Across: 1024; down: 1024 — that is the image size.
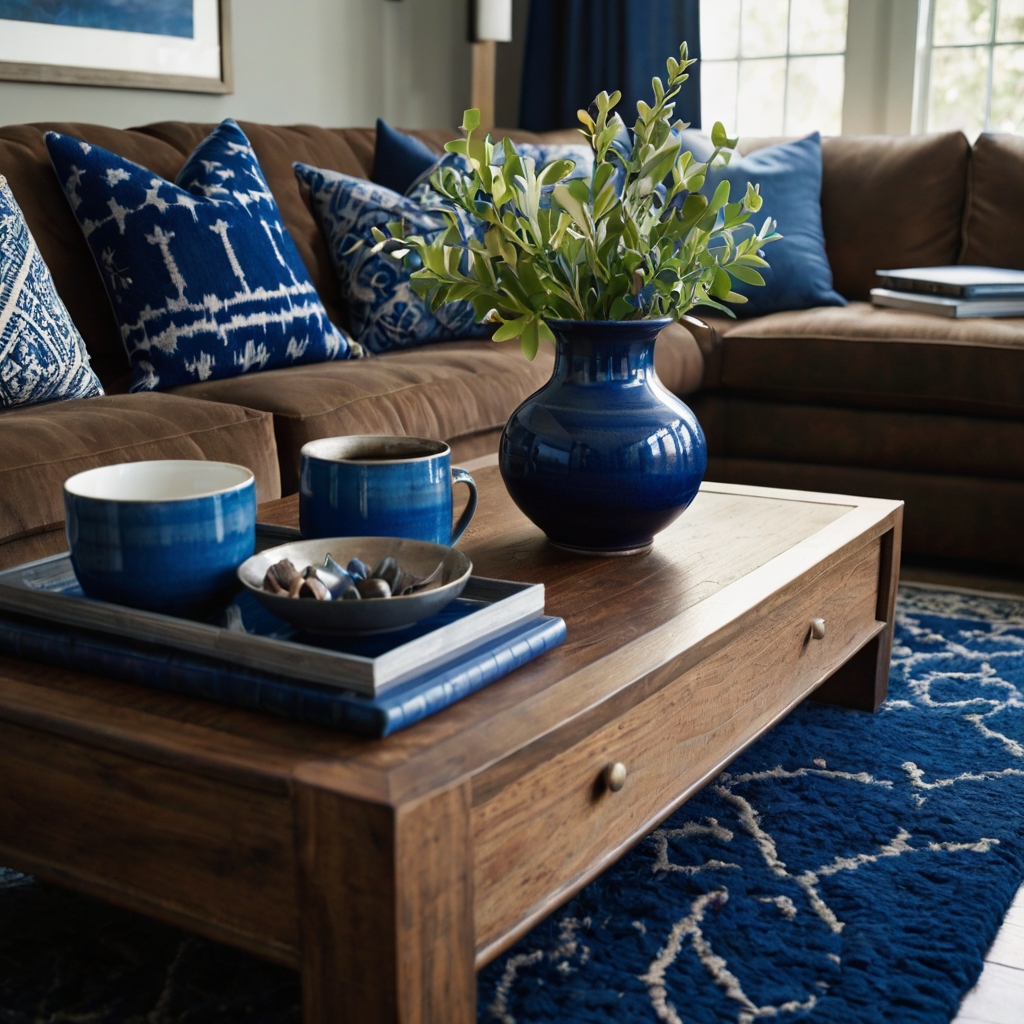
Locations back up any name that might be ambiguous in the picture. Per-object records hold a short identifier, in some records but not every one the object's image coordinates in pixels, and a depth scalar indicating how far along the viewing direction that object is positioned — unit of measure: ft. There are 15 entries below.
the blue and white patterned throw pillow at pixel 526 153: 9.86
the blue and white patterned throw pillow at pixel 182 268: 7.73
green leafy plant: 4.59
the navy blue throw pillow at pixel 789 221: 11.18
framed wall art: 9.71
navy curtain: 13.75
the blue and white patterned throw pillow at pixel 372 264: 9.34
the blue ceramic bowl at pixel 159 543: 3.50
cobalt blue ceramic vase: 4.76
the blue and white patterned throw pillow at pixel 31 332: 6.75
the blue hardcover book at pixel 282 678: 3.11
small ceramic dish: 3.38
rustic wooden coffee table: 2.89
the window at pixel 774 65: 13.74
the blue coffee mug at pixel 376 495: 4.09
